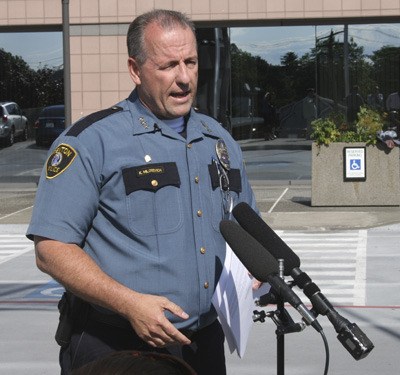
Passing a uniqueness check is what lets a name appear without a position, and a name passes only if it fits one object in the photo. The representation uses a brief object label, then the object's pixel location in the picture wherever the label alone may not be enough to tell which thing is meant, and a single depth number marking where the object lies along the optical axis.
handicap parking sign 17.97
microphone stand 2.77
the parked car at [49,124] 24.89
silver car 24.77
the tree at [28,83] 24.47
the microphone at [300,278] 2.49
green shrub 18.03
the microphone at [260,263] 2.63
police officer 3.35
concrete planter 18.05
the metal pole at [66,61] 18.77
